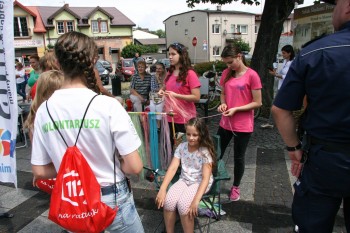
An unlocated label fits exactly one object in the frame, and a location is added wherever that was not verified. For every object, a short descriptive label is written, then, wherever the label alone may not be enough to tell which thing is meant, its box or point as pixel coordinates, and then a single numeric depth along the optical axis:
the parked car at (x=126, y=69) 19.34
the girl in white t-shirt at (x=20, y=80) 13.02
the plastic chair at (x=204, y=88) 8.41
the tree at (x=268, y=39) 7.34
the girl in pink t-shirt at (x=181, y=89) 3.53
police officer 1.51
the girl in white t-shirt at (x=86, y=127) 1.40
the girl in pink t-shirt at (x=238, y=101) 3.14
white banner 2.66
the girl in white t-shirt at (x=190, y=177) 2.57
